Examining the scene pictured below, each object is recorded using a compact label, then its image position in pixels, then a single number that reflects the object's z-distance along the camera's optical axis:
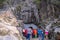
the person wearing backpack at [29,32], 7.99
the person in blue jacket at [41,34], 8.08
